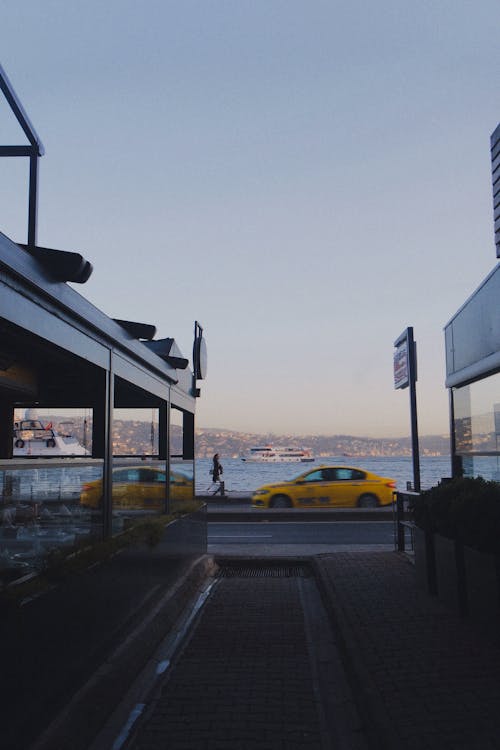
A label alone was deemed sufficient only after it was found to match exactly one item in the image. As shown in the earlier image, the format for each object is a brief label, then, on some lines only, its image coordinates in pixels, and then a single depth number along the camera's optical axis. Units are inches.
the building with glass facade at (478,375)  327.6
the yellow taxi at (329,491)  901.2
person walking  1147.0
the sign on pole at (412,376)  588.7
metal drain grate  439.8
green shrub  246.2
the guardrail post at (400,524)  486.9
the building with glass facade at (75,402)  189.2
